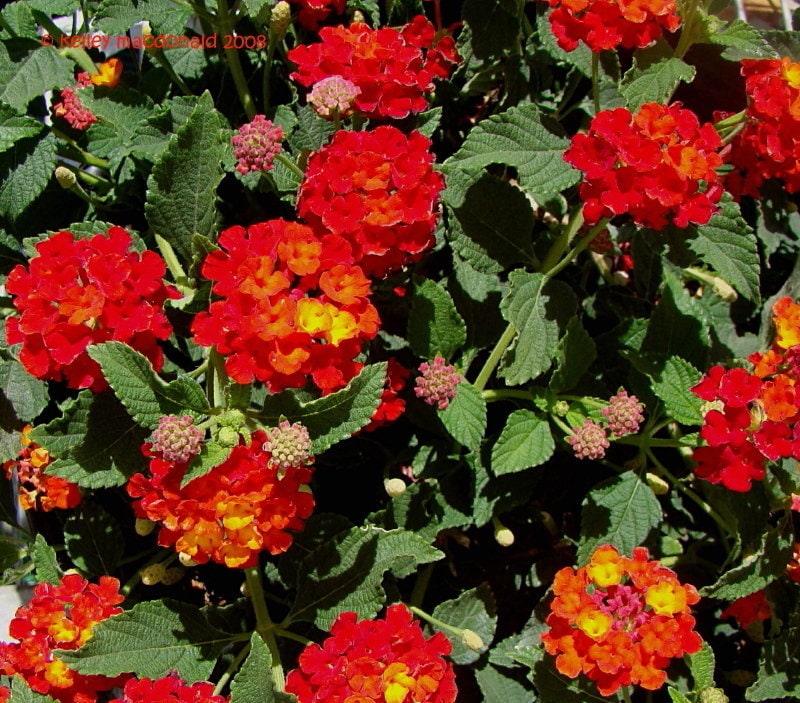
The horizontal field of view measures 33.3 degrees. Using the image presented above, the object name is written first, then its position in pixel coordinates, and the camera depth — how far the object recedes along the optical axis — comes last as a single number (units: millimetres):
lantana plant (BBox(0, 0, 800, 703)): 298
